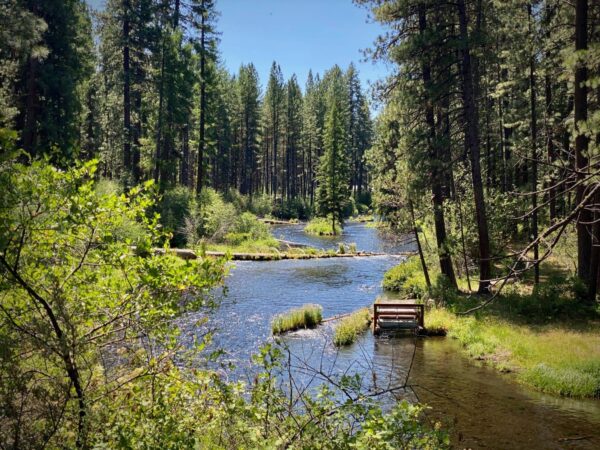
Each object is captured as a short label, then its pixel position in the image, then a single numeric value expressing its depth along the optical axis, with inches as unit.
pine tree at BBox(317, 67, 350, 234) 2050.9
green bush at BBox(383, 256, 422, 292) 888.3
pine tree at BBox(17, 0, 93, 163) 1026.1
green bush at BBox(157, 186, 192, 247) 1177.6
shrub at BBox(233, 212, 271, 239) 1366.9
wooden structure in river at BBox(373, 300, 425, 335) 600.1
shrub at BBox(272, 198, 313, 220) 2532.7
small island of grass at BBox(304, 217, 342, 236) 1897.1
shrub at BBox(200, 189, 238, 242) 1254.9
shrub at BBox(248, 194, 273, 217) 2301.9
